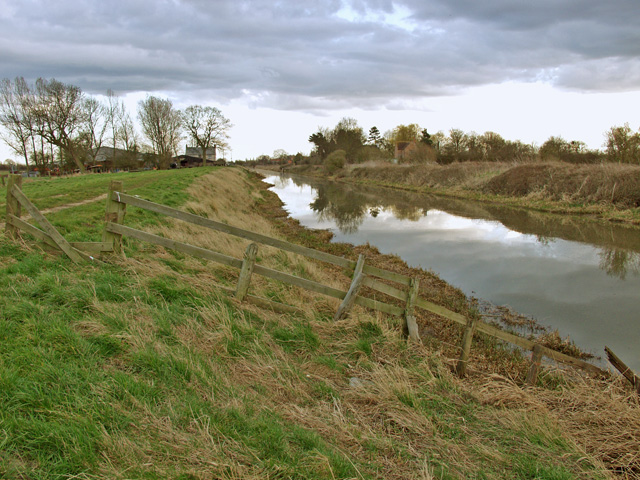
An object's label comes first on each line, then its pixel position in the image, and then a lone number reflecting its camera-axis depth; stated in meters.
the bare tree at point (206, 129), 80.56
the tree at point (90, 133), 57.29
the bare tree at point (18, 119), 51.22
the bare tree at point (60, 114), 50.88
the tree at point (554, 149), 35.52
